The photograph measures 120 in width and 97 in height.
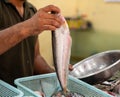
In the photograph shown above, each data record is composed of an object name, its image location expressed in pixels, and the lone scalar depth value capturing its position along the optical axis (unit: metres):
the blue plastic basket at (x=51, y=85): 1.24
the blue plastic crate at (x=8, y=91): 1.05
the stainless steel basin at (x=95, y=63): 1.76
